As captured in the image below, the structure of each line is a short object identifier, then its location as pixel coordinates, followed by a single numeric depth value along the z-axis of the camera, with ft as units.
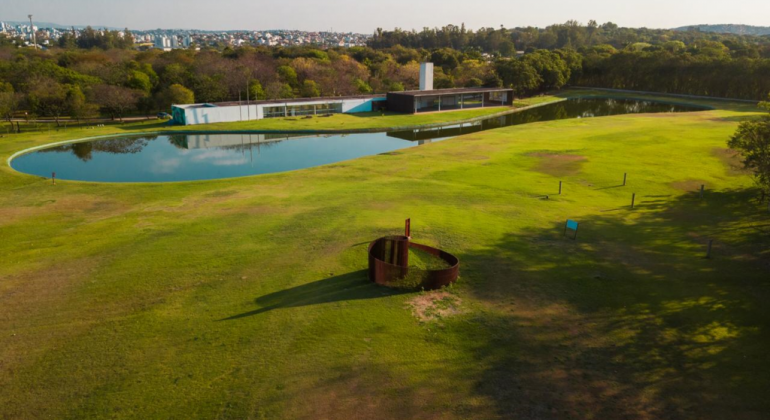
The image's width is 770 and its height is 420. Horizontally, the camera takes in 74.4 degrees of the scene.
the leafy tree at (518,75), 309.42
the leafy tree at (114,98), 209.56
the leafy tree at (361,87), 291.58
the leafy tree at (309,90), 265.95
